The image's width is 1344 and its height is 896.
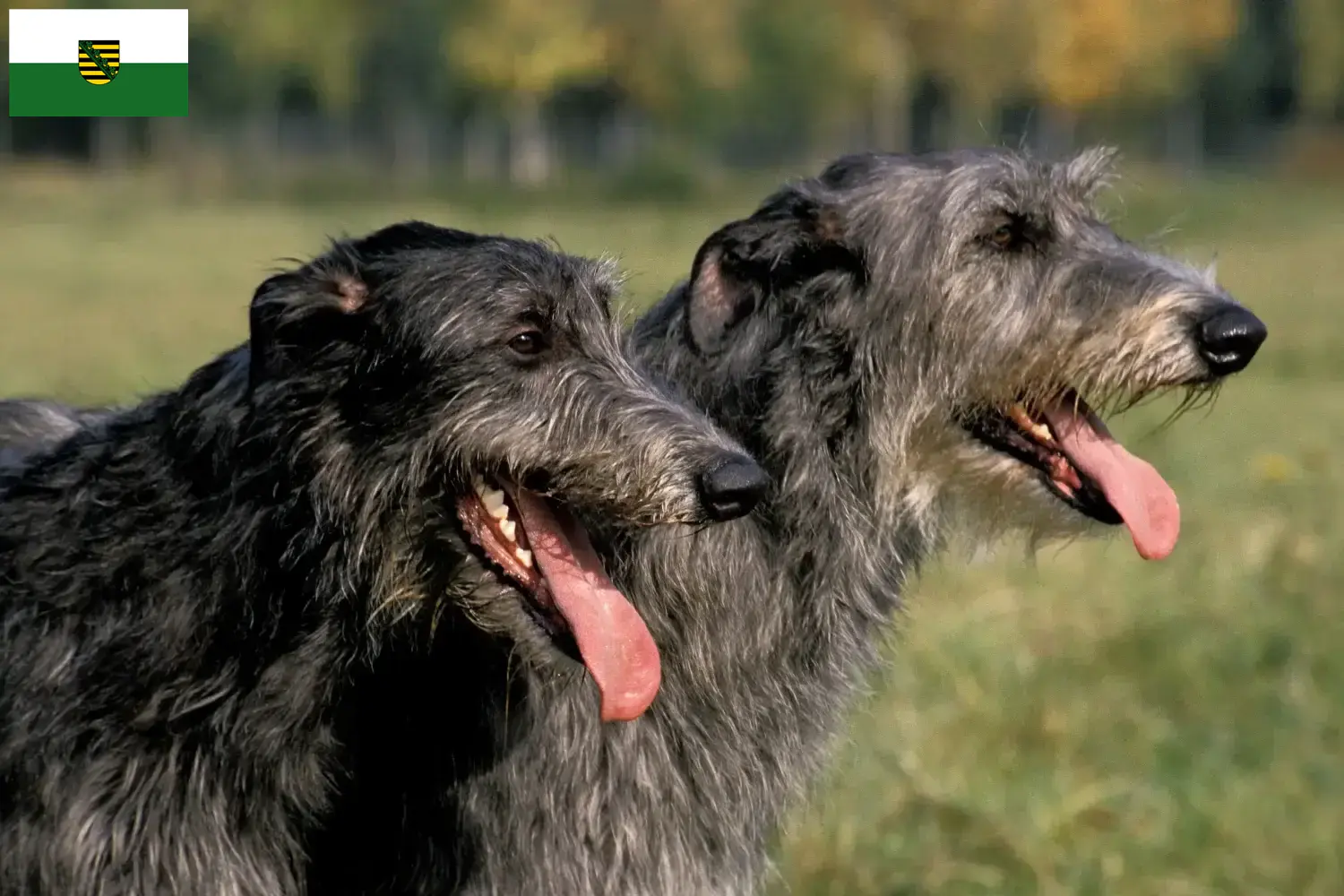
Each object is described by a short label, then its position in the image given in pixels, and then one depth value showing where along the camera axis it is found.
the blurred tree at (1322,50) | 55.91
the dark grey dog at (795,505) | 3.94
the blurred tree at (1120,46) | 49.09
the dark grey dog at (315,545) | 3.58
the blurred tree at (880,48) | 48.06
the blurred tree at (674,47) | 48.34
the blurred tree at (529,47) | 48.72
